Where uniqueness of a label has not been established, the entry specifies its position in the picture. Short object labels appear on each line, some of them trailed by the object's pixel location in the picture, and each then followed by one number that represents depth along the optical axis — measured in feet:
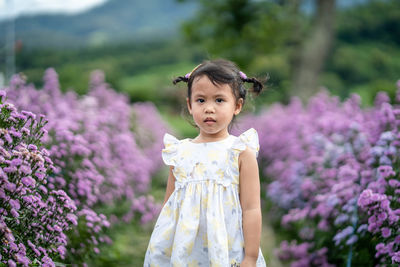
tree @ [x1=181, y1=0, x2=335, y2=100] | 37.47
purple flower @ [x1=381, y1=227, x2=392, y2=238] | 8.11
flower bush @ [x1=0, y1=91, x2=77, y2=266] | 6.40
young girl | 6.33
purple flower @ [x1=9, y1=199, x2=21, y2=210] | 6.45
